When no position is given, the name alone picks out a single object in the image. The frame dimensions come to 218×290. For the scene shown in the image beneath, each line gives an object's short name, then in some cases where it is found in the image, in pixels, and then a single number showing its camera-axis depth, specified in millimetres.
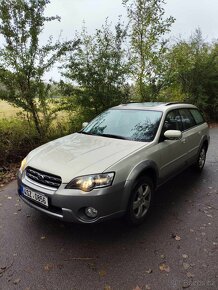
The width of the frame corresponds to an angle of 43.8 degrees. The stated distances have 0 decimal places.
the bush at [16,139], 6719
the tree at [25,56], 6945
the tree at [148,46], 10773
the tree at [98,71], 8805
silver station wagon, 3199
